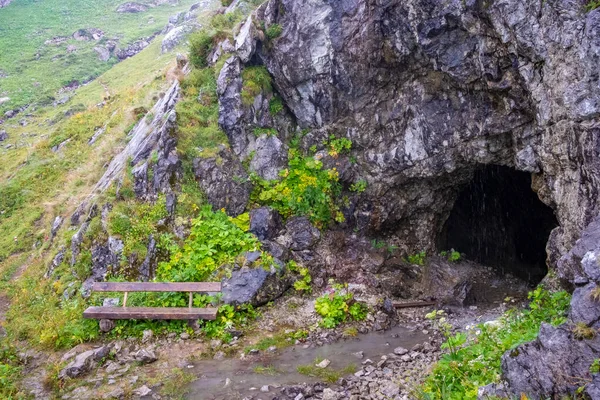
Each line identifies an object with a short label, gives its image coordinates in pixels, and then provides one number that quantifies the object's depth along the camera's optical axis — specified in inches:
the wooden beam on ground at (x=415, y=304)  459.5
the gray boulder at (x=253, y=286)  429.7
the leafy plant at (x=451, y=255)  574.2
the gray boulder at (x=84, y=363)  353.1
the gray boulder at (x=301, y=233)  499.2
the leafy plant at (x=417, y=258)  541.3
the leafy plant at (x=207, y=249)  444.1
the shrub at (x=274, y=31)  515.8
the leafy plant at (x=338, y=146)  525.3
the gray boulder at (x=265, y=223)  490.9
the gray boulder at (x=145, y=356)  366.9
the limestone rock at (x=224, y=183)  501.4
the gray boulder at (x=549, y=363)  191.8
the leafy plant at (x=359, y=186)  529.3
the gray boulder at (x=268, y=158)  520.4
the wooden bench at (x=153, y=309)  404.2
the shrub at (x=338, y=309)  418.6
